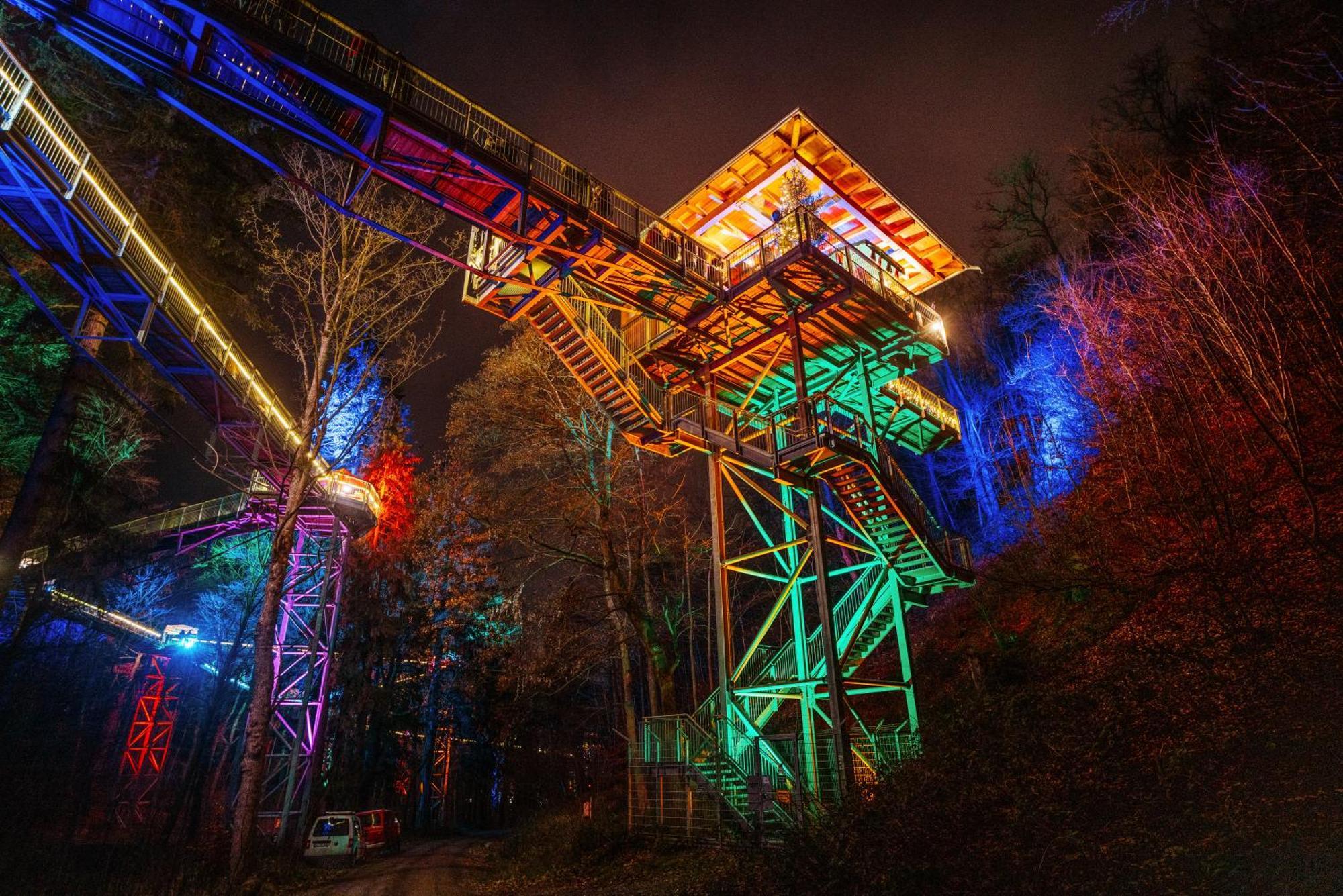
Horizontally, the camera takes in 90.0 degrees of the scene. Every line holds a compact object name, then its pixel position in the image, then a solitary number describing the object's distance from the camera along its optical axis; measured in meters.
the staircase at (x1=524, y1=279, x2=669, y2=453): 15.32
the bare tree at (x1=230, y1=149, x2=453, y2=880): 13.36
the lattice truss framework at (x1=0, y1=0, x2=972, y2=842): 9.83
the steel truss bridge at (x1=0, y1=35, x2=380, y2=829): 10.17
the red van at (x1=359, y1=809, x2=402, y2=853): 20.28
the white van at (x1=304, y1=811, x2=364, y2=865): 18.22
